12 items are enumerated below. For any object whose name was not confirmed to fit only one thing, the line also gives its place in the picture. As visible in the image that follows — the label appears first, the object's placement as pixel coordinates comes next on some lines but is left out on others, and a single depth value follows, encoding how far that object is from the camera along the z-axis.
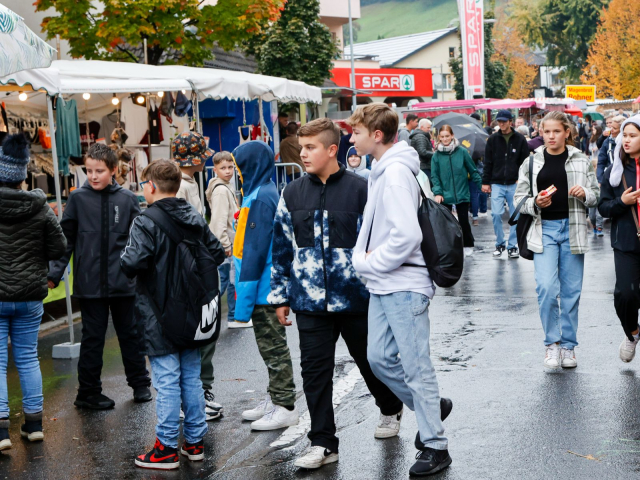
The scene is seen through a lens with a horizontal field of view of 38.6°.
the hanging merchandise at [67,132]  11.39
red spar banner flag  36.12
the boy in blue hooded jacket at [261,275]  5.75
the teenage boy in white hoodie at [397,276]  4.78
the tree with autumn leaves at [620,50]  51.00
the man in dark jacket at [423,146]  15.88
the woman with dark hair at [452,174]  13.98
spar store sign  44.88
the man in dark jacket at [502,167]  13.59
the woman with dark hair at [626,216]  6.66
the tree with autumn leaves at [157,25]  16.80
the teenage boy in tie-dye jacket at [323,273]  5.14
